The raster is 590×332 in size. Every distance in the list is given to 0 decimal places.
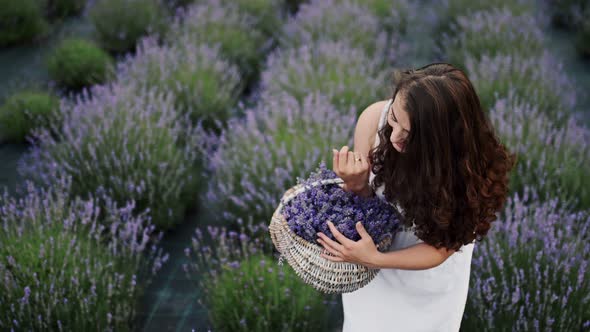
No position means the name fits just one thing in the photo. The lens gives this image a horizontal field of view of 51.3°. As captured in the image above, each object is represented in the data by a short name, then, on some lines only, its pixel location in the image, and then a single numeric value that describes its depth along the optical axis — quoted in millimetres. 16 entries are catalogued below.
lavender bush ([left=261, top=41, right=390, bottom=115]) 4930
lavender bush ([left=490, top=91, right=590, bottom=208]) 3879
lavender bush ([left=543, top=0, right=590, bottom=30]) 7191
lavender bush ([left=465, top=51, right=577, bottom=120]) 4945
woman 1809
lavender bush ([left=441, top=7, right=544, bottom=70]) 5859
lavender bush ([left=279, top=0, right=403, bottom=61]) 6059
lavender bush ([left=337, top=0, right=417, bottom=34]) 6766
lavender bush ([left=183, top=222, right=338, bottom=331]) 3086
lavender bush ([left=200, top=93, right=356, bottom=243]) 3840
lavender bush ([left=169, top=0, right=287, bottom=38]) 6928
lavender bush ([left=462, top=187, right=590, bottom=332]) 3008
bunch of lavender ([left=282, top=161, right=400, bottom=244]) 1993
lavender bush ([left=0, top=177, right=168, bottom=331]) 3047
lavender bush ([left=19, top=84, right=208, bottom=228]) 4004
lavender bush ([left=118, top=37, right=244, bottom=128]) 5051
